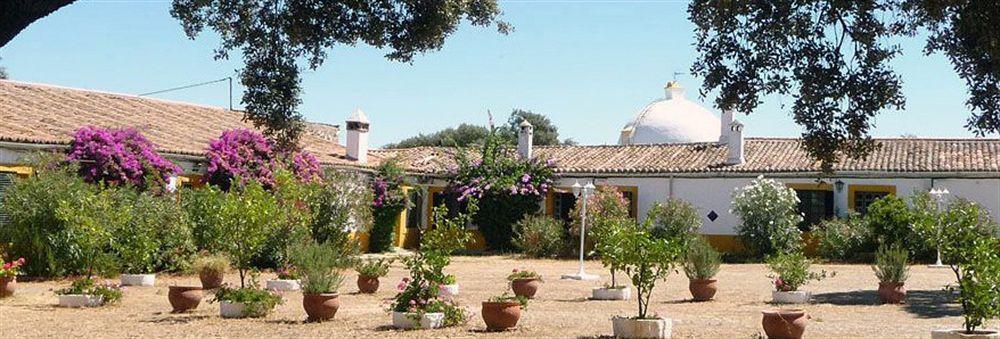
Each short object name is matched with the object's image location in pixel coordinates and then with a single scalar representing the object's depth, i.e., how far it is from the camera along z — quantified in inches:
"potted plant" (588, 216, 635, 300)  496.8
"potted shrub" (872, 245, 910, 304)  642.2
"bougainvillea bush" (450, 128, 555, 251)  1307.8
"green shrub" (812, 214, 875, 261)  1119.0
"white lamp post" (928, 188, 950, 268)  1047.8
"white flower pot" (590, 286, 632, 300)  674.2
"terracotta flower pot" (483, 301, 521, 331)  504.1
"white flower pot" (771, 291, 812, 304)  644.7
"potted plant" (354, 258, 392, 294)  707.4
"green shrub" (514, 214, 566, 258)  1219.2
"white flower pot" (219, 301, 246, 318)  561.0
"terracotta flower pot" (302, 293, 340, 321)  537.0
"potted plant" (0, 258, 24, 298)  633.4
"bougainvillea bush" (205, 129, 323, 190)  1016.9
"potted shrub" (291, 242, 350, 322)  537.6
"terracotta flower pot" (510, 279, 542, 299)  681.6
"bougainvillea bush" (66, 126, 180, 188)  880.3
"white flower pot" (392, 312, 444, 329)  507.5
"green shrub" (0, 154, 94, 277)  775.1
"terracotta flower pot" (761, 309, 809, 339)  455.7
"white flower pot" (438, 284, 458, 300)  542.0
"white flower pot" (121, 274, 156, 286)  763.4
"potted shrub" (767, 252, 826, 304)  646.5
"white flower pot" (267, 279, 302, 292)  728.3
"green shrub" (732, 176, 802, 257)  1159.6
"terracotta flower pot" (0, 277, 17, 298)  644.7
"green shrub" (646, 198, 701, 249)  1173.1
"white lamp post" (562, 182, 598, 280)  877.2
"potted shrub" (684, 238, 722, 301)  666.2
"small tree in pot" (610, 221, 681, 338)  467.8
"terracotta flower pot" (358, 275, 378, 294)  708.7
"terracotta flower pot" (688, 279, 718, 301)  665.6
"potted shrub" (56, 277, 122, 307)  606.9
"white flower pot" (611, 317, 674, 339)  466.3
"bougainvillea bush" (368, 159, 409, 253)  1226.0
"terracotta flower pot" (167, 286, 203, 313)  580.1
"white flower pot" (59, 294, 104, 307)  606.5
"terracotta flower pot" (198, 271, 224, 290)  743.1
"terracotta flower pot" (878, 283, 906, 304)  642.2
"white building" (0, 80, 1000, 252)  1064.8
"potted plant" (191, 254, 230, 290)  738.8
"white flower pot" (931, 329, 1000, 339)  401.7
